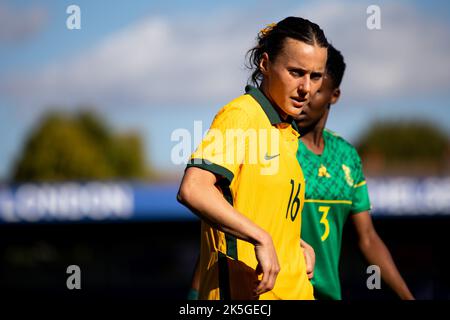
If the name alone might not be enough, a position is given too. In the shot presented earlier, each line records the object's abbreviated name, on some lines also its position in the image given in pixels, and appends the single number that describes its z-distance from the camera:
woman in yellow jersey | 2.90
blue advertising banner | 15.28
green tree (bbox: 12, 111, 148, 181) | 46.72
